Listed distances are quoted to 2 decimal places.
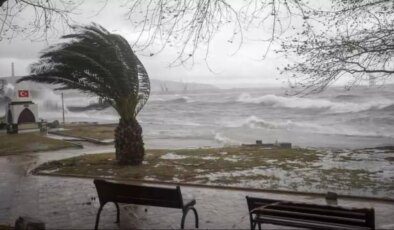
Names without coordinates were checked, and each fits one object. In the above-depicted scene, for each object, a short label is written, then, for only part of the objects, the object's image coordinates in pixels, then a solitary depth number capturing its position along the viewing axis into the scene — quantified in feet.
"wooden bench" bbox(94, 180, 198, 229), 18.63
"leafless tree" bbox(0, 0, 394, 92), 30.25
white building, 81.82
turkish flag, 86.19
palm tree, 37.93
